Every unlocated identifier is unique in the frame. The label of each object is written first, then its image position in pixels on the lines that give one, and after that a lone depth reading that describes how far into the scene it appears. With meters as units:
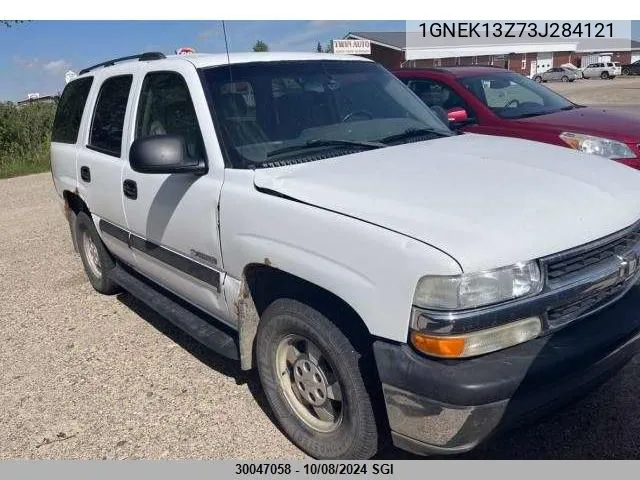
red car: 5.40
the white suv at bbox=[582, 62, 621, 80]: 54.98
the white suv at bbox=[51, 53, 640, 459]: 2.14
